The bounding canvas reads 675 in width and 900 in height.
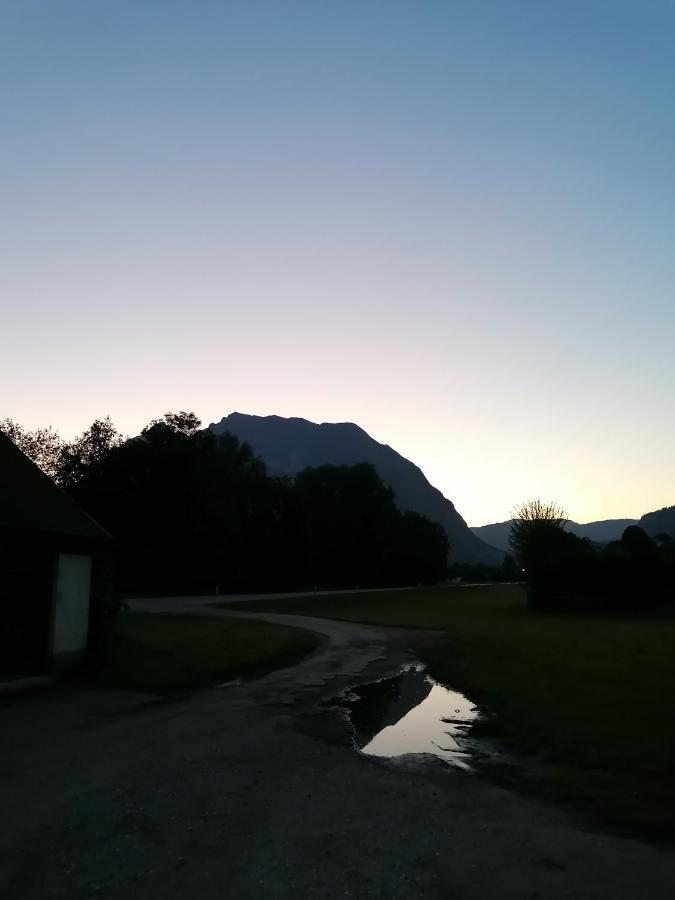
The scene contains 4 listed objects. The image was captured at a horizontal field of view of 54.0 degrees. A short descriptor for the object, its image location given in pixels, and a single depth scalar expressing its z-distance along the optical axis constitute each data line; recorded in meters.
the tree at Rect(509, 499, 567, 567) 52.56
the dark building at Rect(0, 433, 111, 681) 15.28
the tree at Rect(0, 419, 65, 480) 64.12
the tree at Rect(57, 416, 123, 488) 61.69
